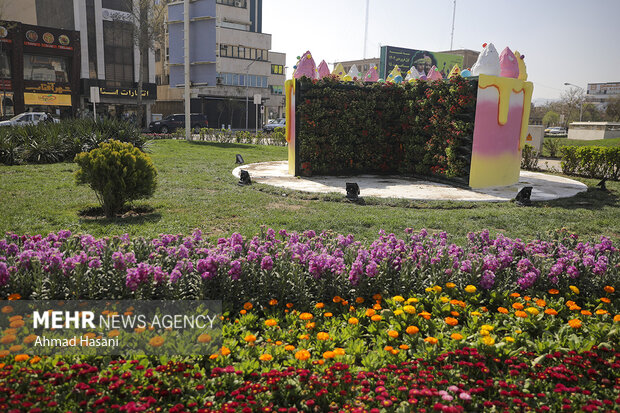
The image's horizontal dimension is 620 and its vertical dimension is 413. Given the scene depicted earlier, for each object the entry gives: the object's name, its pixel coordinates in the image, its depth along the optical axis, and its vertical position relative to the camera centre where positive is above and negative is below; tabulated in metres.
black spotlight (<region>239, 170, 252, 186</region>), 11.64 -1.33
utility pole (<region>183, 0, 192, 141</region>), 26.05 +3.28
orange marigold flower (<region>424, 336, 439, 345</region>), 3.22 -1.46
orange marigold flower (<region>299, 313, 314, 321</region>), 3.60 -1.48
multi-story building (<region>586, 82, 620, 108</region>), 127.59 +14.97
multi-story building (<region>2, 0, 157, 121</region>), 43.66 +7.57
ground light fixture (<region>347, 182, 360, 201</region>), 9.77 -1.29
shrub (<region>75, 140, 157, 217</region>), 7.64 -0.87
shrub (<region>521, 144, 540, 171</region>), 17.38 -0.80
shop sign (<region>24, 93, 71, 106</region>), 38.84 +1.83
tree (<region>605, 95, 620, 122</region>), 61.00 +4.03
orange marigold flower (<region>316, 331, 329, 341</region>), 3.20 -1.46
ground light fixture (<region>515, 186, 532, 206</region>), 9.62 -1.26
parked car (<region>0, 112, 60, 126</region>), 29.96 +0.11
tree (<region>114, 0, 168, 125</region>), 41.22 +9.34
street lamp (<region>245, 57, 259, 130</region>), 58.54 +1.57
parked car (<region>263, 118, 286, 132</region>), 46.14 +0.35
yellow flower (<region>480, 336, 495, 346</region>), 3.23 -1.46
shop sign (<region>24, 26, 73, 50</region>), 38.88 +7.11
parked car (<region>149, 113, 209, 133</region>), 40.00 +0.12
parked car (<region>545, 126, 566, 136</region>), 55.72 +0.90
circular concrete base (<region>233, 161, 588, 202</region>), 10.69 -1.42
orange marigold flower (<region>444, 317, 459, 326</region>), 3.50 -1.44
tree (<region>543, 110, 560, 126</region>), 79.12 +3.57
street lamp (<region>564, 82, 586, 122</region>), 66.38 +5.59
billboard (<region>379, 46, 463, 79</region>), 57.78 +9.93
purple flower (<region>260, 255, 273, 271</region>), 4.27 -1.27
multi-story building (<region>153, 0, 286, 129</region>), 58.05 +6.82
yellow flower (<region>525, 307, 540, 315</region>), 3.74 -1.42
